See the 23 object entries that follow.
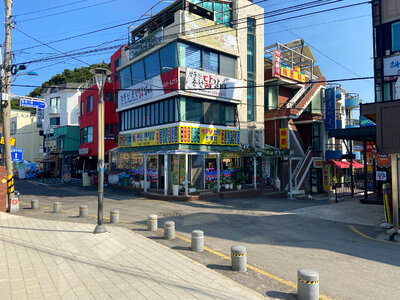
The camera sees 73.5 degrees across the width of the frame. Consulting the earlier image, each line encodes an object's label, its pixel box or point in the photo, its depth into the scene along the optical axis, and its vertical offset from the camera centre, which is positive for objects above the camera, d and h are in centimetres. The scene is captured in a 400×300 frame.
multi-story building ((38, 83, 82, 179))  3856 +666
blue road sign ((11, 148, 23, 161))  1510 +33
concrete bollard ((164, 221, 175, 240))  903 -246
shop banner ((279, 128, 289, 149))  2469 +176
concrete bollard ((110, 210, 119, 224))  1138 -248
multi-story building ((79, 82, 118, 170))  2994 +435
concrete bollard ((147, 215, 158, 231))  1012 -245
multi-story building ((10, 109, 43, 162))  4931 +429
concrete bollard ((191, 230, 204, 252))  785 -248
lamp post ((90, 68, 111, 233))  948 +69
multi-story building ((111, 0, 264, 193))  1925 +516
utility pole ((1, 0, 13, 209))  1446 +401
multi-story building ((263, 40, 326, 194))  2488 +328
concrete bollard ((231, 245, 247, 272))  649 -248
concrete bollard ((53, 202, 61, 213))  1410 -251
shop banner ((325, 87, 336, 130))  2789 +507
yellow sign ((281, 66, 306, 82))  2593 +838
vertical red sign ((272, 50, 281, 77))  2406 +848
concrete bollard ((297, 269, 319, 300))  505 -246
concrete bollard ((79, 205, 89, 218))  1268 -251
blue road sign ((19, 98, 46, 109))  1445 +311
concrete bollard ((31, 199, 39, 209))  1532 -255
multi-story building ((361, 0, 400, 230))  1716 +721
